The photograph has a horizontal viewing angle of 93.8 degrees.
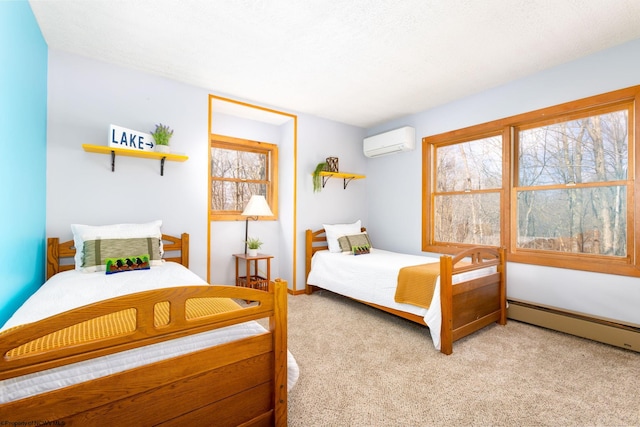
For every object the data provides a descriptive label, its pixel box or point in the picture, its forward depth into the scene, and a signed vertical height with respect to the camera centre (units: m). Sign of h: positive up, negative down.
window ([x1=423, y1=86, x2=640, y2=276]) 2.58 +0.30
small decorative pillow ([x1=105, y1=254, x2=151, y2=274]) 2.31 -0.39
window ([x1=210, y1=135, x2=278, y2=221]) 3.91 +0.57
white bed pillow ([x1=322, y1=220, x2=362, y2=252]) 4.00 -0.22
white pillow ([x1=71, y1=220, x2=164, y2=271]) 2.40 -0.15
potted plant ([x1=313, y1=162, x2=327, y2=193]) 4.15 +0.54
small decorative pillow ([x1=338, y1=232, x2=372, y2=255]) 3.86 -0.36
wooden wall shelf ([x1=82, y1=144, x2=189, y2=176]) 2.58 +0.57
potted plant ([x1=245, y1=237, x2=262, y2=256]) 3.69 -0.38
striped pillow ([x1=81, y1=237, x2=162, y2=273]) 2.34 -0.29
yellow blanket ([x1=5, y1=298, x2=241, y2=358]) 1.10 -0.47
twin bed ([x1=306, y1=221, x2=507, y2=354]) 2.41 -0.67
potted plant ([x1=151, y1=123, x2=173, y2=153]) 2.89 +0.75
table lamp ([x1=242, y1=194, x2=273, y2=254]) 3.61 +0.09
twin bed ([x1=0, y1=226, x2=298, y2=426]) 0.97 -0.56
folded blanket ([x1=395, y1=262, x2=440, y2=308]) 2.54 -0.61
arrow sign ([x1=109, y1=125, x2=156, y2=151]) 2.63 +0.69
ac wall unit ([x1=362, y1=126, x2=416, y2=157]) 4.03 +1.04
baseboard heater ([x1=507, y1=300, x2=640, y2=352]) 2.38 -0.95
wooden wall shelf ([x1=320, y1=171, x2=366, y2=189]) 4.16 +0.57
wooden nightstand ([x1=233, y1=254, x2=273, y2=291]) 3.56 -0.80
